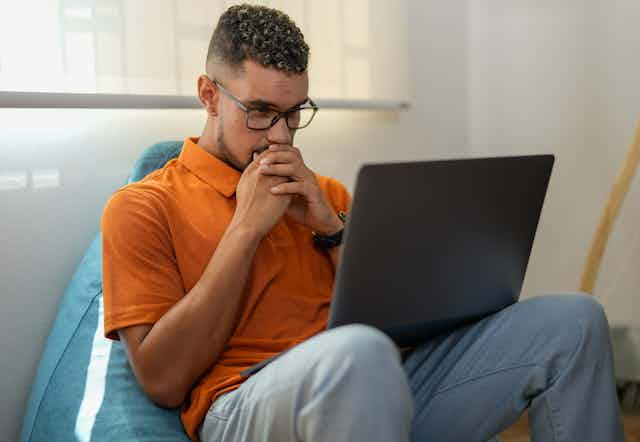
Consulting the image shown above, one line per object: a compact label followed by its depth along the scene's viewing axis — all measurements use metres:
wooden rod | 2.31
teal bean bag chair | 1.29
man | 1.11
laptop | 1.07
